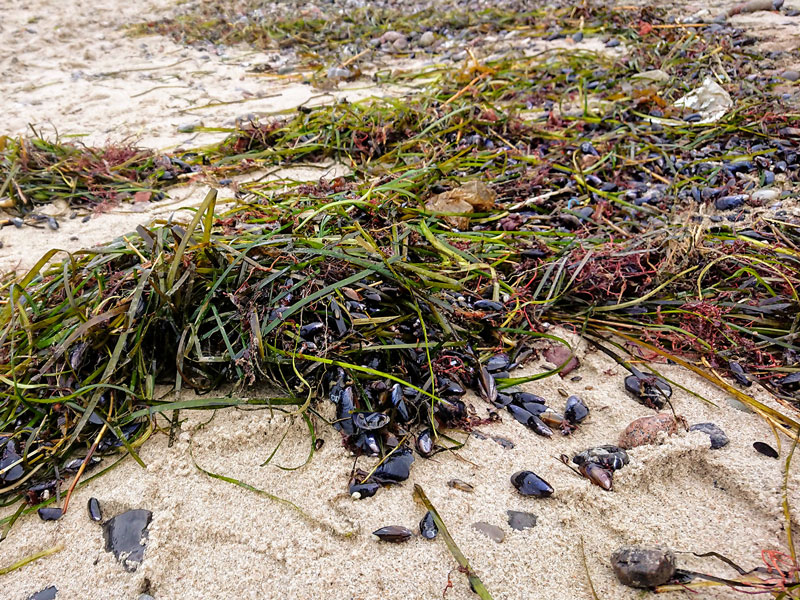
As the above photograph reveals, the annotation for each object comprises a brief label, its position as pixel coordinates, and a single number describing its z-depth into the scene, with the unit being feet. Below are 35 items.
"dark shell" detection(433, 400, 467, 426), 1.67
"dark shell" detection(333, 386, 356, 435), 1.63
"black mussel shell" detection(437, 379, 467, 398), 1.71
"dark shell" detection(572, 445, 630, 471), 1.54
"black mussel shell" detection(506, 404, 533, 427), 1.71
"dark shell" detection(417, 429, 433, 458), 1.61
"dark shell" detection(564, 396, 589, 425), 1.71
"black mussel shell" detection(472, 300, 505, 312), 1.98
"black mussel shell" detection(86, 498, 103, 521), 1.47
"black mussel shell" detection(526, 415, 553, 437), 1.67
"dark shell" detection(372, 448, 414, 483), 1.54
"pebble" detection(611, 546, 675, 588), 1.29
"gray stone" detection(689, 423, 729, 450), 1.60
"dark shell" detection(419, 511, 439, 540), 1.43
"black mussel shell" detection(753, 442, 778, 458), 1.57
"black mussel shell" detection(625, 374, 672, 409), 1.75
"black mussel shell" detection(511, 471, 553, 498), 1.49
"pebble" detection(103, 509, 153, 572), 1.38
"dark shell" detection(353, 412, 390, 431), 1.60
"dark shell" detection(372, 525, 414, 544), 1.41
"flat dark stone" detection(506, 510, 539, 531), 1.44
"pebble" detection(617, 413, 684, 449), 1.61
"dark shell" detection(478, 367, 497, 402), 1.77
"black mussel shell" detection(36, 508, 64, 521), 1.48
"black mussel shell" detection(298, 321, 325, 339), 1.76
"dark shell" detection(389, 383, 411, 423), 1.65
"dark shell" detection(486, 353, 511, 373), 1.84
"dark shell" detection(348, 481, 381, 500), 1.51
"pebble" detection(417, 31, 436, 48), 5.50
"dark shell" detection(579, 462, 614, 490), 1.51
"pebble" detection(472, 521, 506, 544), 1.42
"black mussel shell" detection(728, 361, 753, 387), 1.79
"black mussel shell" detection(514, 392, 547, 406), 1.77
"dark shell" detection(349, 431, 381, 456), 1.59
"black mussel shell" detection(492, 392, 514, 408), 1.76
